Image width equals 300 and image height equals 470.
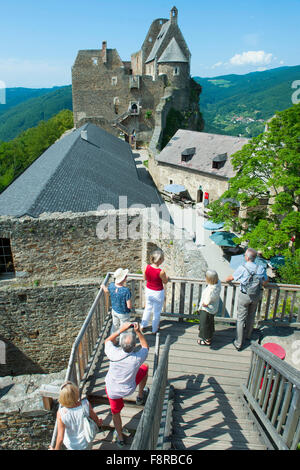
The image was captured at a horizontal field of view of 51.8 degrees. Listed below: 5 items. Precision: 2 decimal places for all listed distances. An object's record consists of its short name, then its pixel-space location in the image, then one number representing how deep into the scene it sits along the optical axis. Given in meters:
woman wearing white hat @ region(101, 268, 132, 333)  5.29
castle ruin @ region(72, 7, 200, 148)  36.91
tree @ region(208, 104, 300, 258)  12.58
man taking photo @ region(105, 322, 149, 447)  3.96
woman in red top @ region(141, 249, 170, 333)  5.51
